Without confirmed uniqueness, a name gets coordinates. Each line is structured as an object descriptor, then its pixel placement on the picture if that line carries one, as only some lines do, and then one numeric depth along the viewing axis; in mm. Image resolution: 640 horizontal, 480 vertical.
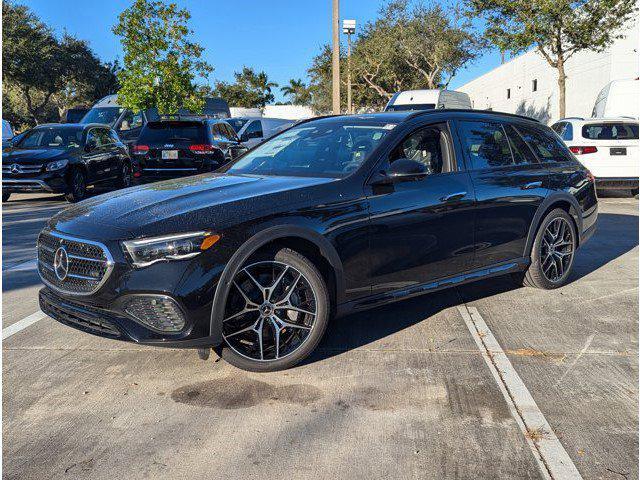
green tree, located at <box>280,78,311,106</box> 85875
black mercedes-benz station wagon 3547
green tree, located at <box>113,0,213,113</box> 20484
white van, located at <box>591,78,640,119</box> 17391
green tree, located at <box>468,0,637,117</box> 20781
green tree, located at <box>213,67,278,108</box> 83188
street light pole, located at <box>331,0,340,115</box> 18688
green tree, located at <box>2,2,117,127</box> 38844
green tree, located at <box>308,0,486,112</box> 43312
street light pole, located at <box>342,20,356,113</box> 30744
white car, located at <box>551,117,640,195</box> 12914
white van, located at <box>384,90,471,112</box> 19156
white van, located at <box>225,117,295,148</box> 18428
